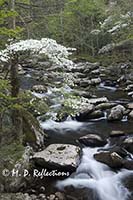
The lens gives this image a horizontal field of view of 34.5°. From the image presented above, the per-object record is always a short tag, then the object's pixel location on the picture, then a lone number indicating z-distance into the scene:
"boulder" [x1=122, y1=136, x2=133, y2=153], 6.22
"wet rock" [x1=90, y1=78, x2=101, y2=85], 12.63
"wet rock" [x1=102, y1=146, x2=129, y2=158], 5.93
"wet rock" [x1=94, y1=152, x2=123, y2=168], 5.51
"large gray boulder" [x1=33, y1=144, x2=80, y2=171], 5.25
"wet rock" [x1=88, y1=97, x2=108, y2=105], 9.37
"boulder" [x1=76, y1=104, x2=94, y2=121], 8.33
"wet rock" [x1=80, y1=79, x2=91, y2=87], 12.04
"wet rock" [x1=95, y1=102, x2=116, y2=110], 8.93
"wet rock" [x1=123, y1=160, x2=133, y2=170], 5.52
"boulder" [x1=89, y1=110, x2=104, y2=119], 8.36
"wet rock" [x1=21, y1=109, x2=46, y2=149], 6.00
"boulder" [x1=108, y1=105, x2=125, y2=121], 8.19
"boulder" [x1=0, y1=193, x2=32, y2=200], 4.25
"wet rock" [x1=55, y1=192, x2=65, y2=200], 4.63
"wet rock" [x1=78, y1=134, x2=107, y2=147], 6.49
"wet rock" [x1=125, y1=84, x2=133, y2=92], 11.43
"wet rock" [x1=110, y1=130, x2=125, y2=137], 7.06
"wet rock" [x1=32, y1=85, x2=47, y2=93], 9.84
